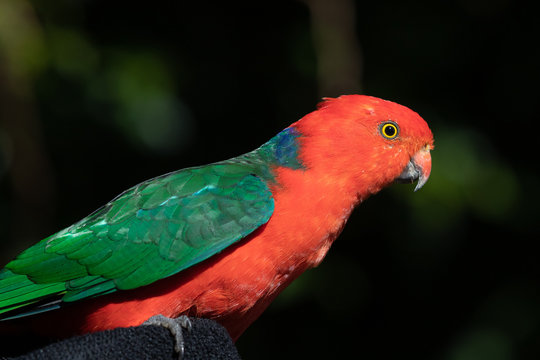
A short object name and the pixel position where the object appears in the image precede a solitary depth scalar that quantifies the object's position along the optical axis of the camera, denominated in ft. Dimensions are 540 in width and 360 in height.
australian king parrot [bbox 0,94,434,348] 12.69
